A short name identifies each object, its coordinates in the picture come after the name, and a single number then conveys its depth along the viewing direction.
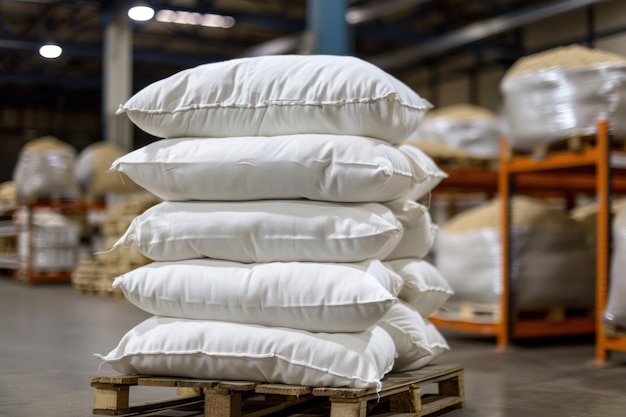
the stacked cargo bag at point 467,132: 9.34
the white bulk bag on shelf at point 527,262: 6.20
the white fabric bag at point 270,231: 3.14
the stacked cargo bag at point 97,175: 13.28
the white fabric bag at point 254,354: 2.99
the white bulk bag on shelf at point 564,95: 5.42
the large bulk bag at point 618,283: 5.02
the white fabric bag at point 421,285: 3.81
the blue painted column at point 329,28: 9.48
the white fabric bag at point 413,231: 3.79
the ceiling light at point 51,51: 15.55
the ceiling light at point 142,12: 14.61
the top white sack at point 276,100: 3.26
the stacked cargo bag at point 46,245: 13.41
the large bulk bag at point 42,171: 12.83
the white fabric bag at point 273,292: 3.02
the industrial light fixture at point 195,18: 15.45
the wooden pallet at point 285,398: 2.99
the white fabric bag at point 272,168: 3.16
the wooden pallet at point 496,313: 6.33
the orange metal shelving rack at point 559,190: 5.28
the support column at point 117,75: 15.44
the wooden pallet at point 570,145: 5.45
